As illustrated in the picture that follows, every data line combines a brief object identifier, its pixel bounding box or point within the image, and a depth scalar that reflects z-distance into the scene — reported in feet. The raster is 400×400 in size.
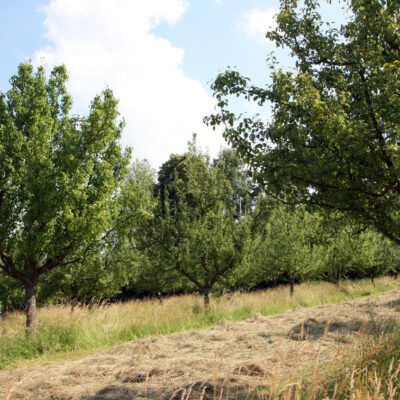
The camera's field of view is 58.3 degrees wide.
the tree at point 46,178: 28.30
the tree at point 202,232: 45.85
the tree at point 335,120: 17.66
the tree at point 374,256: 80.54
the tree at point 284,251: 69.51
